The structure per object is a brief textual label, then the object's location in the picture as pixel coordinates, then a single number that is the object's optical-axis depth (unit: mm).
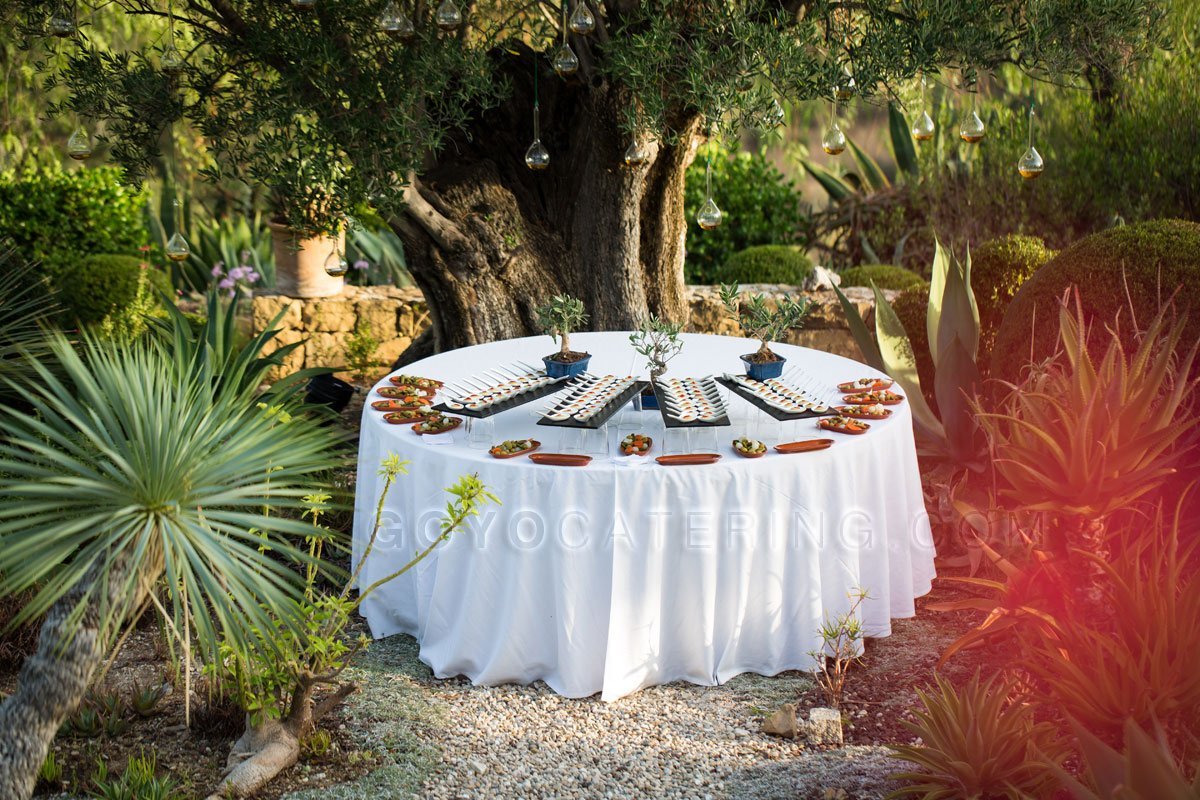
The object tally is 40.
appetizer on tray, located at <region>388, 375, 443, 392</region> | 4823
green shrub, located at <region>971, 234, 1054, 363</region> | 6727
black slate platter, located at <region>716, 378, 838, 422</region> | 4062
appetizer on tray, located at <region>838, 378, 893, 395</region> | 4758
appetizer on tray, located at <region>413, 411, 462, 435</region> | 4199
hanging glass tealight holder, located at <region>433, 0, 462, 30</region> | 3941
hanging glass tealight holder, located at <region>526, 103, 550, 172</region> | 4879
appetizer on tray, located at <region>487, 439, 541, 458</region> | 3926
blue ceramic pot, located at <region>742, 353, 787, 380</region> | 4652
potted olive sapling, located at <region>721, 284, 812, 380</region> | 4598
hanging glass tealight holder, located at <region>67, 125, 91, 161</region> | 4555
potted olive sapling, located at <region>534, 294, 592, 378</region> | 4746
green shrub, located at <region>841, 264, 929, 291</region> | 9141
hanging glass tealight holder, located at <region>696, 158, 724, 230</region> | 4824
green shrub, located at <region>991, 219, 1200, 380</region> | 5348
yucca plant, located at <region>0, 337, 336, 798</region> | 2934
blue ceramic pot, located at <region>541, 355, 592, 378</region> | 4738
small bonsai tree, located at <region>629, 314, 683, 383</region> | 4463
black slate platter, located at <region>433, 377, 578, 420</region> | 4129
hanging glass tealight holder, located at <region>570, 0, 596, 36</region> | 4004
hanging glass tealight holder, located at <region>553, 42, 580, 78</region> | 4477
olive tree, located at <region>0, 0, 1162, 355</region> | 4734
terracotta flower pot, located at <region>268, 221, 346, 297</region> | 8594
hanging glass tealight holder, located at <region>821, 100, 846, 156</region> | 4551
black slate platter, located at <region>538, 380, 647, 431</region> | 3975
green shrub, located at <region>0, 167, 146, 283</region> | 9344
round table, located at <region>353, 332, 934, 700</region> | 3807
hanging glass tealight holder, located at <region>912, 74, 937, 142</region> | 4902
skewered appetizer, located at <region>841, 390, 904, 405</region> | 4578
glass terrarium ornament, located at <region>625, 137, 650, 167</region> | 4957
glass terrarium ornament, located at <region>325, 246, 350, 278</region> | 4973
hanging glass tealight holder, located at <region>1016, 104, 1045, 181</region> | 4551
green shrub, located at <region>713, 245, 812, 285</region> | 10104
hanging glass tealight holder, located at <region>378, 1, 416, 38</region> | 3947
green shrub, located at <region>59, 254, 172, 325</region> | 8469
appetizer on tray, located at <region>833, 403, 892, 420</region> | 4406
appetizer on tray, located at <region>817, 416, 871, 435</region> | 4184
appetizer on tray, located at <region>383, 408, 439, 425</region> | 4367
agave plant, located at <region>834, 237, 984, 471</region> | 5461
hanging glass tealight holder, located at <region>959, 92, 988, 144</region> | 4625
